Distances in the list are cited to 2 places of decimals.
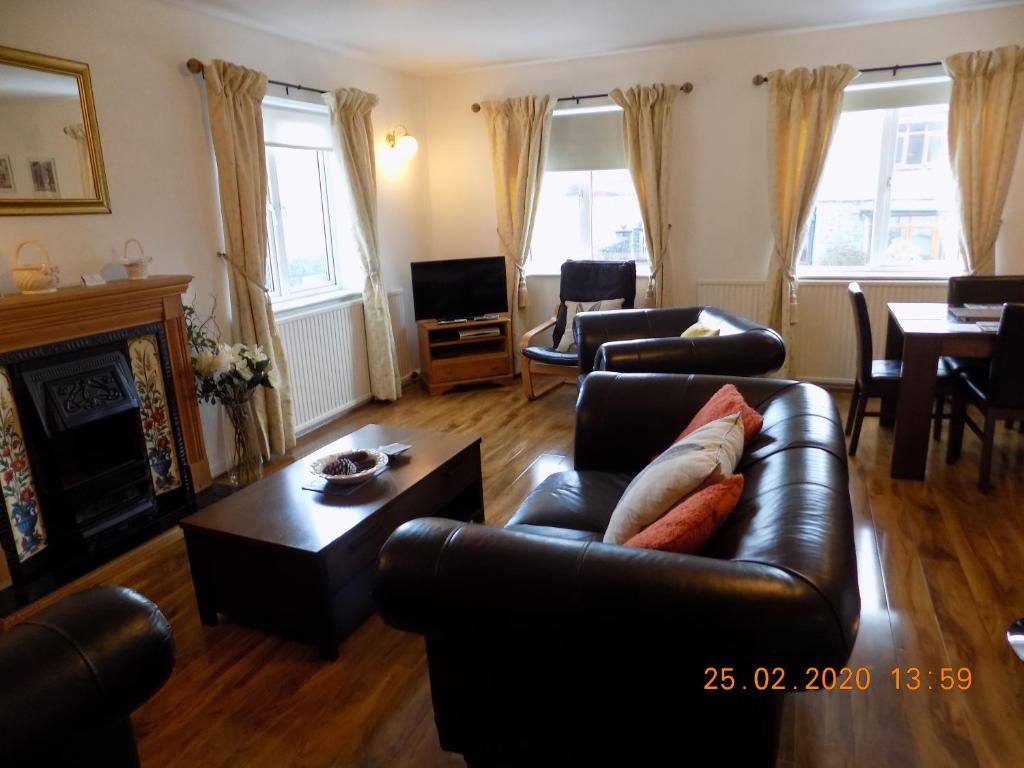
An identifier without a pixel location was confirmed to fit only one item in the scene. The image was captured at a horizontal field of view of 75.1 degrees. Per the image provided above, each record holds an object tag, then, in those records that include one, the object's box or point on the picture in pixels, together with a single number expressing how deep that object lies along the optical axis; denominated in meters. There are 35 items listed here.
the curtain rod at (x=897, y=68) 4.07
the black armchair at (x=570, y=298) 4.49
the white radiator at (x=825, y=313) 4.41
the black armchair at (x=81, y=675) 0.86
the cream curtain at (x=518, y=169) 4.89
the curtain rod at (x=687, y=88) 4.51
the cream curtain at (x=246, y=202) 3.35
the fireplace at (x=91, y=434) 2.49
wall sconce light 4.90
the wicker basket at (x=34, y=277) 2.48
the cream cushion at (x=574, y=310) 4.62
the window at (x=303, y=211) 4.07
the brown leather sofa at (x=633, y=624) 1.02
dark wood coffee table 2.02
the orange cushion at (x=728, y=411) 1.80
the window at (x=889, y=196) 4.30
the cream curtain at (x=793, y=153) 4.21
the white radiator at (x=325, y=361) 4.12
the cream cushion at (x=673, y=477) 1.46
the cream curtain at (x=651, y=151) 4.55
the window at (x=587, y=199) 4.92
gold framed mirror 2.54
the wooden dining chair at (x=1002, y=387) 2.79
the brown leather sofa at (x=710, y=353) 2.82
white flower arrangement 3.15
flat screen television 4.98
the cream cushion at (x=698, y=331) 3.10
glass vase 3.24
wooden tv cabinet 4.96
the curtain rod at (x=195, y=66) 3.21
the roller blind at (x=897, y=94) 4.14
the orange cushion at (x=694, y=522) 1.32
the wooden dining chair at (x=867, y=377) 3.31
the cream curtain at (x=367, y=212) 4.28
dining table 2.99
